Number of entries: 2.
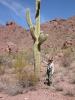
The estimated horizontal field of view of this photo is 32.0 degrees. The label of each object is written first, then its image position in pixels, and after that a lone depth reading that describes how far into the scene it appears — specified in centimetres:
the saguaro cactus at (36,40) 646
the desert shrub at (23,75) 603
